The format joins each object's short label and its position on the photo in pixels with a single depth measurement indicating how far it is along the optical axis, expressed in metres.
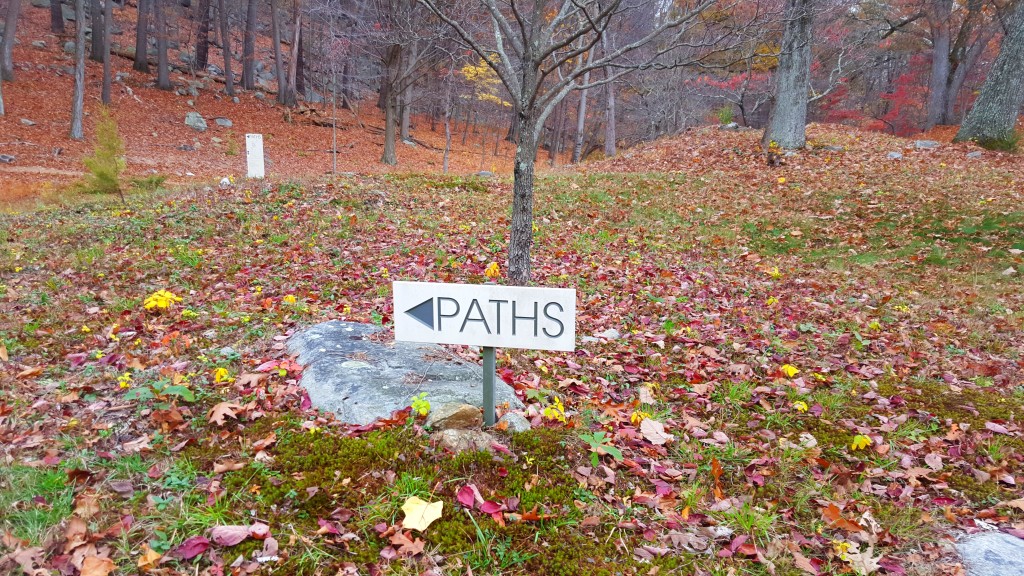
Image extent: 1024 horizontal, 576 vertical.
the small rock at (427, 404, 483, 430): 2.97
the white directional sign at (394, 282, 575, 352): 2.55
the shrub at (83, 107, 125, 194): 10.07
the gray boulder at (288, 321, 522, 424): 3.18
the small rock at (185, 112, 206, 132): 22.70
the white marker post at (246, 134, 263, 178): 12.58
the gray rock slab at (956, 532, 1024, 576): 2.25
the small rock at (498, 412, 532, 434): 3.05
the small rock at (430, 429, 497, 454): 2.82
